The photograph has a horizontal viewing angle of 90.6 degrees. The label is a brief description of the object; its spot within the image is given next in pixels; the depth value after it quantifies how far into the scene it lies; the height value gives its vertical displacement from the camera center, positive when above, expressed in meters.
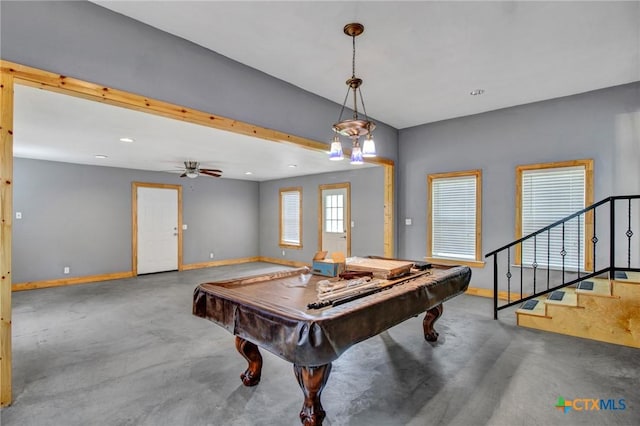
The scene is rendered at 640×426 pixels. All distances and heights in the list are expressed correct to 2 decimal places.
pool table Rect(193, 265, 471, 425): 1.64 -0.64
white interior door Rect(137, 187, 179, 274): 7.27 -0.44
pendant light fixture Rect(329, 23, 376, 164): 2.57 +0.67
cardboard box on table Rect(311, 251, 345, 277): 2.85 -0.50
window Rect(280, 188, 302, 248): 8.52 -0.18
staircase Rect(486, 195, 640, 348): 3.26 -0.93
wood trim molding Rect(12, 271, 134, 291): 5.84 -1.41
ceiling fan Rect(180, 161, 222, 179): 6.26 +0.79
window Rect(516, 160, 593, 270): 4.25 +0.04
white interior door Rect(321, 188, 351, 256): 7.45 -0.23
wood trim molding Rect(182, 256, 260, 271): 8.04 -1.42
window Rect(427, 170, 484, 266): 5.19 -0.11
